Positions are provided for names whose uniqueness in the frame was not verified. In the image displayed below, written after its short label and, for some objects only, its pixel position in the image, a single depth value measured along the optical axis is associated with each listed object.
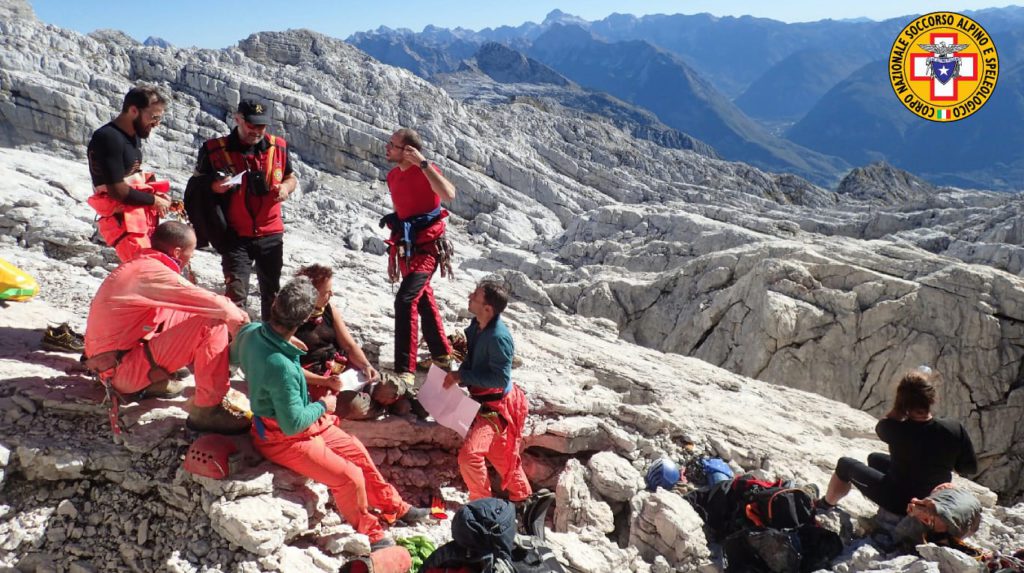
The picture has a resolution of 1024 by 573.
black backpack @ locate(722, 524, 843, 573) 4.48
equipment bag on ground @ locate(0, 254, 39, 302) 5.92
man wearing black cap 5.25
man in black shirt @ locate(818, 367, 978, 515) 4.78
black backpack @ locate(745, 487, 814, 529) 4.69
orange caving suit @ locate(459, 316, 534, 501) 4.93
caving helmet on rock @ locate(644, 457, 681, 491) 5.45
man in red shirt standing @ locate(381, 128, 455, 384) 5.61
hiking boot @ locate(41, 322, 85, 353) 5.16
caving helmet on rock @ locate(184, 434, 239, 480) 3.94
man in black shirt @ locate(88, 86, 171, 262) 4.62
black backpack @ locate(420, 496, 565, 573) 3.46
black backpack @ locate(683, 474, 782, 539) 4.93
